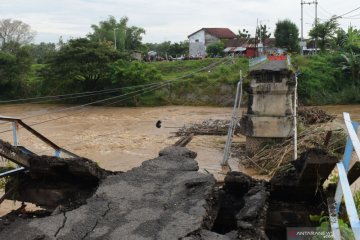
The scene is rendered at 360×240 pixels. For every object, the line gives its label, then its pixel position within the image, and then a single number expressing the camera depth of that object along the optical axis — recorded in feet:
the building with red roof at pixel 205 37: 208.23
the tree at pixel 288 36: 138.10
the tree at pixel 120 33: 197.36
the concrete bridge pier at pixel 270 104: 33.14
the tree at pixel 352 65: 99.50
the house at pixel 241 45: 126.74
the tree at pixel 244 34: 174.15
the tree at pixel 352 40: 103.55
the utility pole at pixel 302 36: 141.39
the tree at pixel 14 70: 119.96
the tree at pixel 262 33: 123.95
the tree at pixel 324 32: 120.78
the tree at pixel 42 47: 233.21
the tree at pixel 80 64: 106.63
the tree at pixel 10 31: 193.98
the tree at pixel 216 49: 165.58
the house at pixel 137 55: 143.11
